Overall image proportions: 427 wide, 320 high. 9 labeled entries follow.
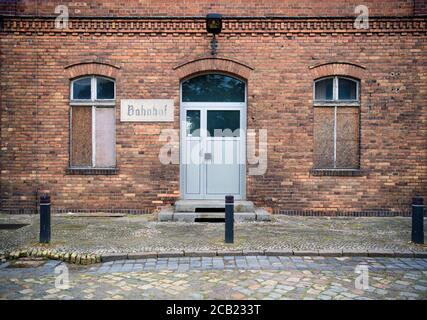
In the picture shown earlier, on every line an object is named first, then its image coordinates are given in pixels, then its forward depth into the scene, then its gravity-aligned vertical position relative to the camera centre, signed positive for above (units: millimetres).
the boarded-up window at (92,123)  10562 +1145
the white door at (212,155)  10727 +296
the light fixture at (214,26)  9805 +3533
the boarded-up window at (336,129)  10539 +999
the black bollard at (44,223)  7145 -1045
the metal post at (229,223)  7234 -1042
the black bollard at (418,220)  7239 -975
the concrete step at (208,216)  9438 -1206
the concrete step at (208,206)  9812 -999
